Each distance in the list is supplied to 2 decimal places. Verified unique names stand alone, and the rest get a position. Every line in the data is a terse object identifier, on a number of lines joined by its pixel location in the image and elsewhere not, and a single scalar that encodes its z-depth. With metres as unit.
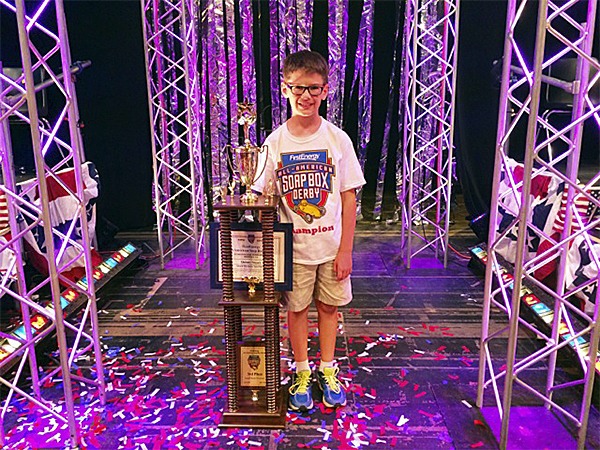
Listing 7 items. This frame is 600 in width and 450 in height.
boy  2.06
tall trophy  2.01
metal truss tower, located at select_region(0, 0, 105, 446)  1.86
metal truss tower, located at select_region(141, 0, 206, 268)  3.99
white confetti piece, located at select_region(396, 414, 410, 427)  2.20
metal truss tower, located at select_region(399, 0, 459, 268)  3.96
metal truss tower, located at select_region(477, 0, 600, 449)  1.78
